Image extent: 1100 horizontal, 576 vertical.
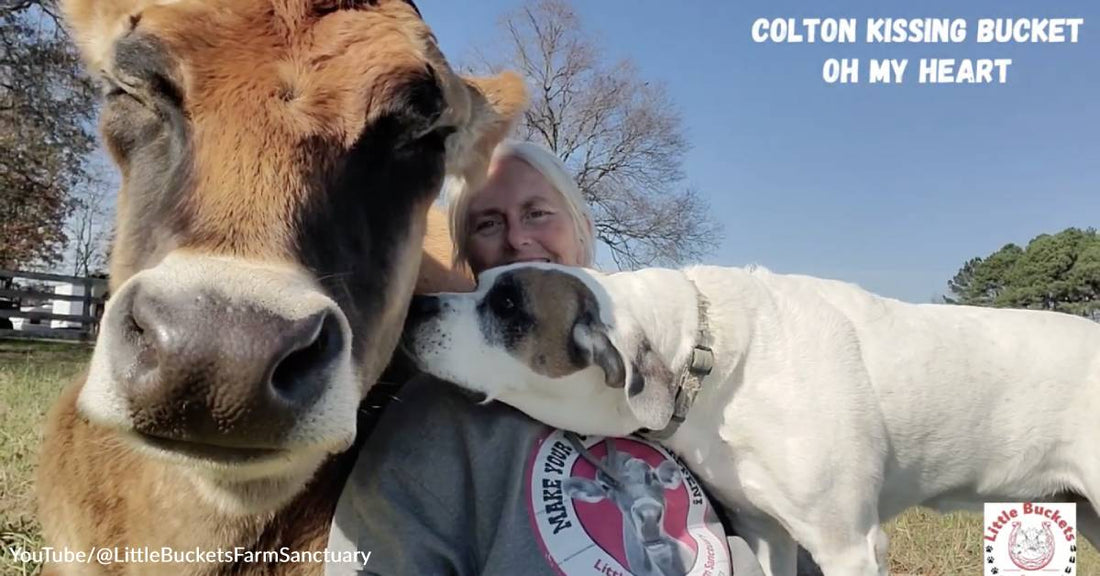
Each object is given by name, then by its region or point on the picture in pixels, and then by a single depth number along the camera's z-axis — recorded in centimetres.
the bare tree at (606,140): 2556
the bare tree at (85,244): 2423
